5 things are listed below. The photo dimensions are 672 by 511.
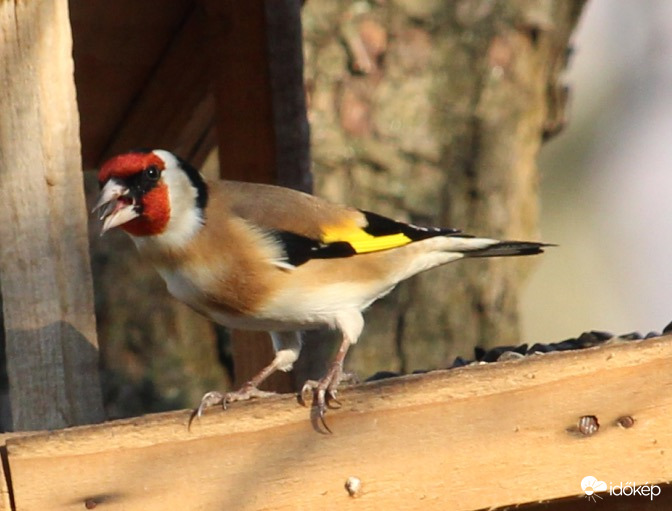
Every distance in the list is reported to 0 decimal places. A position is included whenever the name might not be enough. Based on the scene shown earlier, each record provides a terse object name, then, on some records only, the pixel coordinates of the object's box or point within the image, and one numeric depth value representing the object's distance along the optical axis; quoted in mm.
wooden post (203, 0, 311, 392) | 7047
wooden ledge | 4562
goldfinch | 5918
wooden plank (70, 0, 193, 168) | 6937
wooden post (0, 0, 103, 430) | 5309
